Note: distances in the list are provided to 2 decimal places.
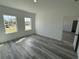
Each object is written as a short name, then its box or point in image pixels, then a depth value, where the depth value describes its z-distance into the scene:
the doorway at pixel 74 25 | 5.80
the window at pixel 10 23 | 2.94
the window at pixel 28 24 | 4.17
